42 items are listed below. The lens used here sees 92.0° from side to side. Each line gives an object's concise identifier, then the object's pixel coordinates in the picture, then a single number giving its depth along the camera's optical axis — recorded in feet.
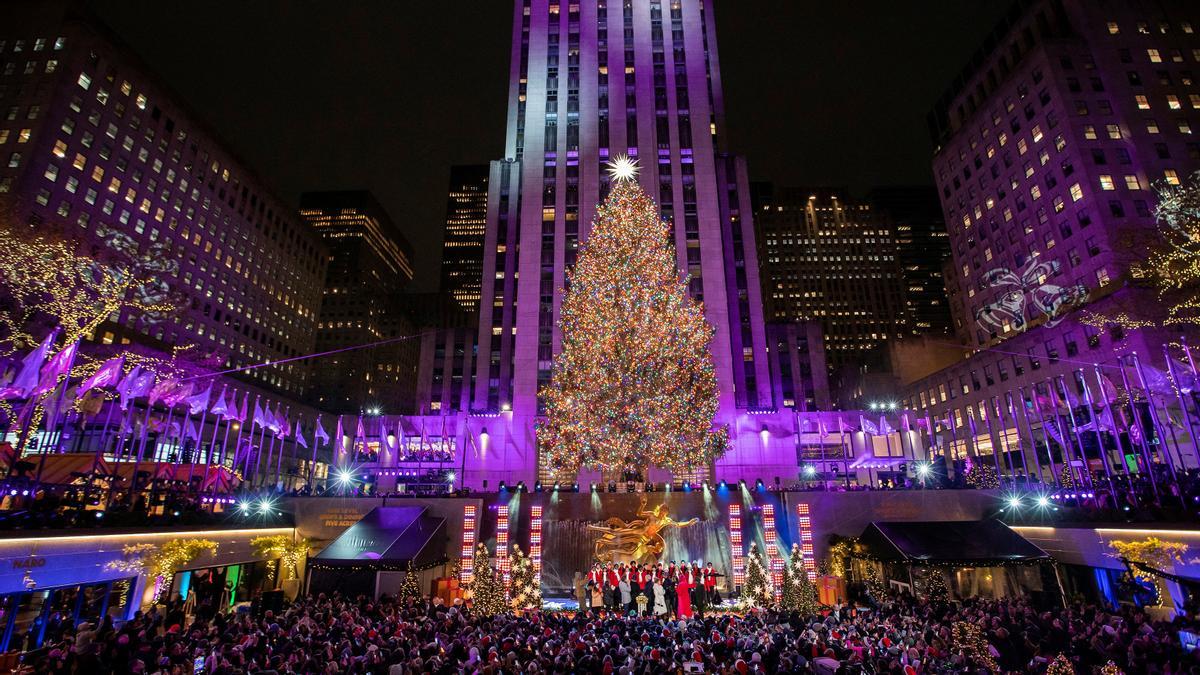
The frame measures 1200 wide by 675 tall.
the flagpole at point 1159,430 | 73.00
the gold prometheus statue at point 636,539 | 89.51
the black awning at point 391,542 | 76.79
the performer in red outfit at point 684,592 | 74.08
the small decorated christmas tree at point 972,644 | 48.62
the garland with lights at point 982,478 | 98.12
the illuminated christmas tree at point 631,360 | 106.73
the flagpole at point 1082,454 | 85.72
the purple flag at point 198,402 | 86.02
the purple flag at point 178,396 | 83.87
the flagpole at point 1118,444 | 74.69
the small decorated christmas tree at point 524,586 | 76.48
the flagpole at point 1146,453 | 75.82
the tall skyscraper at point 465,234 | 564.71
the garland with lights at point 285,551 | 88.31
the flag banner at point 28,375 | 67.56
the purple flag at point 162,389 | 81.61
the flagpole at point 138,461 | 75.52
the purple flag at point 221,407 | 91.09
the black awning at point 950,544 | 74.84
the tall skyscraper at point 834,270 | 423.23
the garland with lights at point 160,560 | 68.95
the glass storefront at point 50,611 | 57.36
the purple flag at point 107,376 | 76.02
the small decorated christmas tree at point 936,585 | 73.77
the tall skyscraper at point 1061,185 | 168.14
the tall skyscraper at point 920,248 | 477.77
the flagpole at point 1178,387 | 74.87
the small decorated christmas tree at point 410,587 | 76.02
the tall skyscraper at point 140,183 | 183.32
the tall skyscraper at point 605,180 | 174.81
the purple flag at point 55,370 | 71.10
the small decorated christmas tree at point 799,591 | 73.26
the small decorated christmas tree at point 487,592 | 71.67
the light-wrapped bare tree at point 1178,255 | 100.22
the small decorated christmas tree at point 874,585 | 77.92
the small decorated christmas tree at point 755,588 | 76.33
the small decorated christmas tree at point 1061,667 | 42.39
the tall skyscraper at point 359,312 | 423.23
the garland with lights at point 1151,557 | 65.51
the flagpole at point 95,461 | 73.10
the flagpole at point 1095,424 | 85.00
